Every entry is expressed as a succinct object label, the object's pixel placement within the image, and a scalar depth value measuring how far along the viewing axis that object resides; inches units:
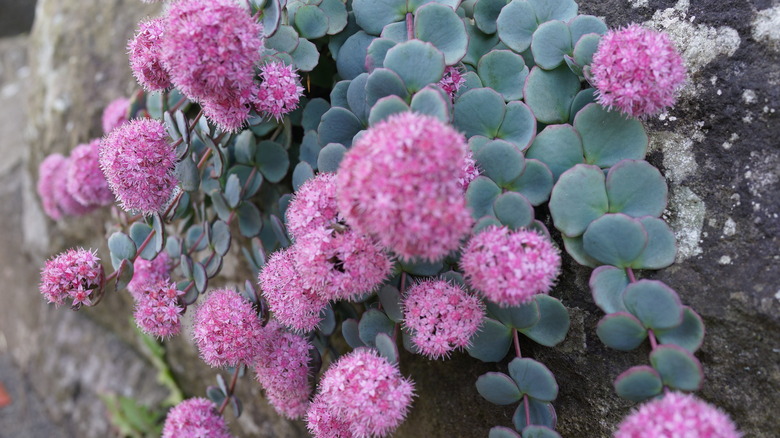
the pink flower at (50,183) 27.5
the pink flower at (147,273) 22.2
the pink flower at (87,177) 24.6
